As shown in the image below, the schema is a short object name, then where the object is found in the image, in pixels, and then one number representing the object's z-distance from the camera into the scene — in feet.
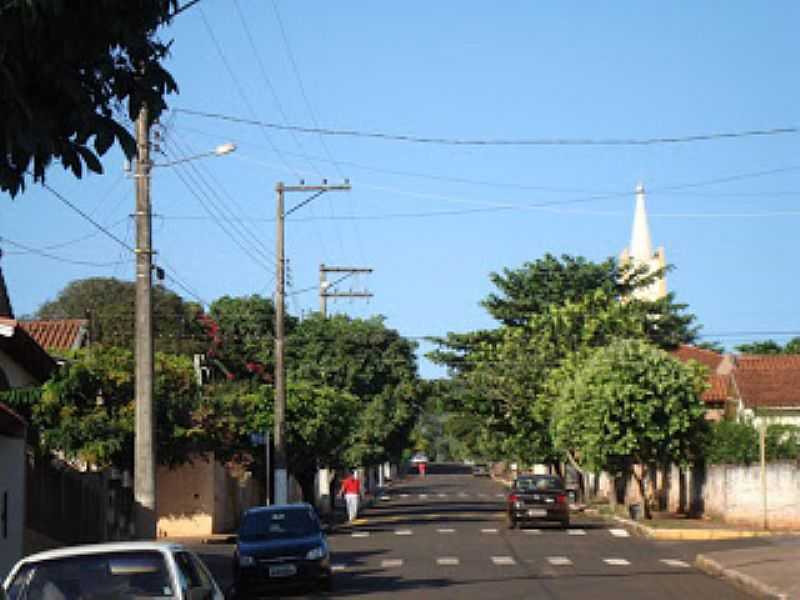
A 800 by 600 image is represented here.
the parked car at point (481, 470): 476.54
